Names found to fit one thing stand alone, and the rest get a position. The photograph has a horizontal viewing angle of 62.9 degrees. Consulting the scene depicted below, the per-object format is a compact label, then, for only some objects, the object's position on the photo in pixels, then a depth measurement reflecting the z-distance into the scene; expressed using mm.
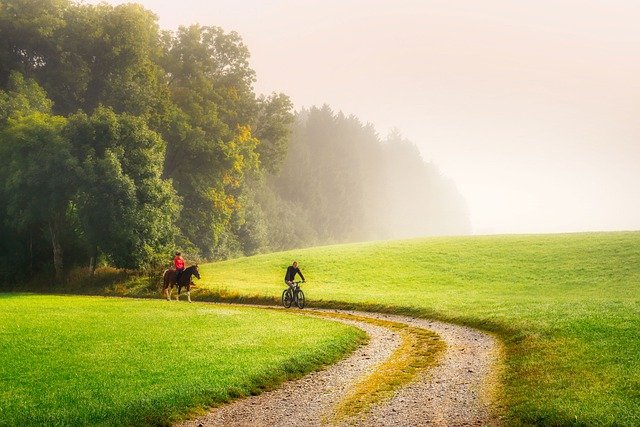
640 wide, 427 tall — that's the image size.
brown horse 37750
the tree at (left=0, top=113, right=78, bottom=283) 46062
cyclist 34688
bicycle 34844
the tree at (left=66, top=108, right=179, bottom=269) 45812
